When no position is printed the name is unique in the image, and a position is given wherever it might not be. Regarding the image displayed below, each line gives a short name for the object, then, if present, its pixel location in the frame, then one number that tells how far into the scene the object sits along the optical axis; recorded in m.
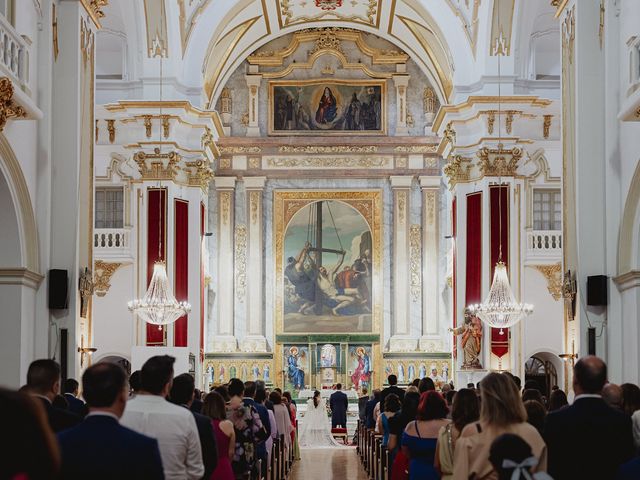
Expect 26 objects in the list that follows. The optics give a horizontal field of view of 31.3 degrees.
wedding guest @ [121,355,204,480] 6.12
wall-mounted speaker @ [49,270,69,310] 15.07
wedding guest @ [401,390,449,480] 8.59
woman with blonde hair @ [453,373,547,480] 5.87
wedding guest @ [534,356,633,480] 6.38
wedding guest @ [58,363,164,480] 4.34
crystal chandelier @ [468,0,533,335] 21.94
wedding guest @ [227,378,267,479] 10.40
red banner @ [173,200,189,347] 25.83
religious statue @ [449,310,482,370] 25.16
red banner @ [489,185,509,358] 25.36
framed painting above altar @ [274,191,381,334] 31.38
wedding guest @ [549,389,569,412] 10.47
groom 26.30
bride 25.64
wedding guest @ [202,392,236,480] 8.48
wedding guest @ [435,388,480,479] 7.37
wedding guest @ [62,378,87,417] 10.47
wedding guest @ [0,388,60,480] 2.86
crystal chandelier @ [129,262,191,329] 22.22
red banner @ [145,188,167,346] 25.62
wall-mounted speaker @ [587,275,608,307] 14.84
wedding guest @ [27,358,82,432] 6.76
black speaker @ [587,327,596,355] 14.91
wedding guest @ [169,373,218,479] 7.18
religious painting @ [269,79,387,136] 31.95
